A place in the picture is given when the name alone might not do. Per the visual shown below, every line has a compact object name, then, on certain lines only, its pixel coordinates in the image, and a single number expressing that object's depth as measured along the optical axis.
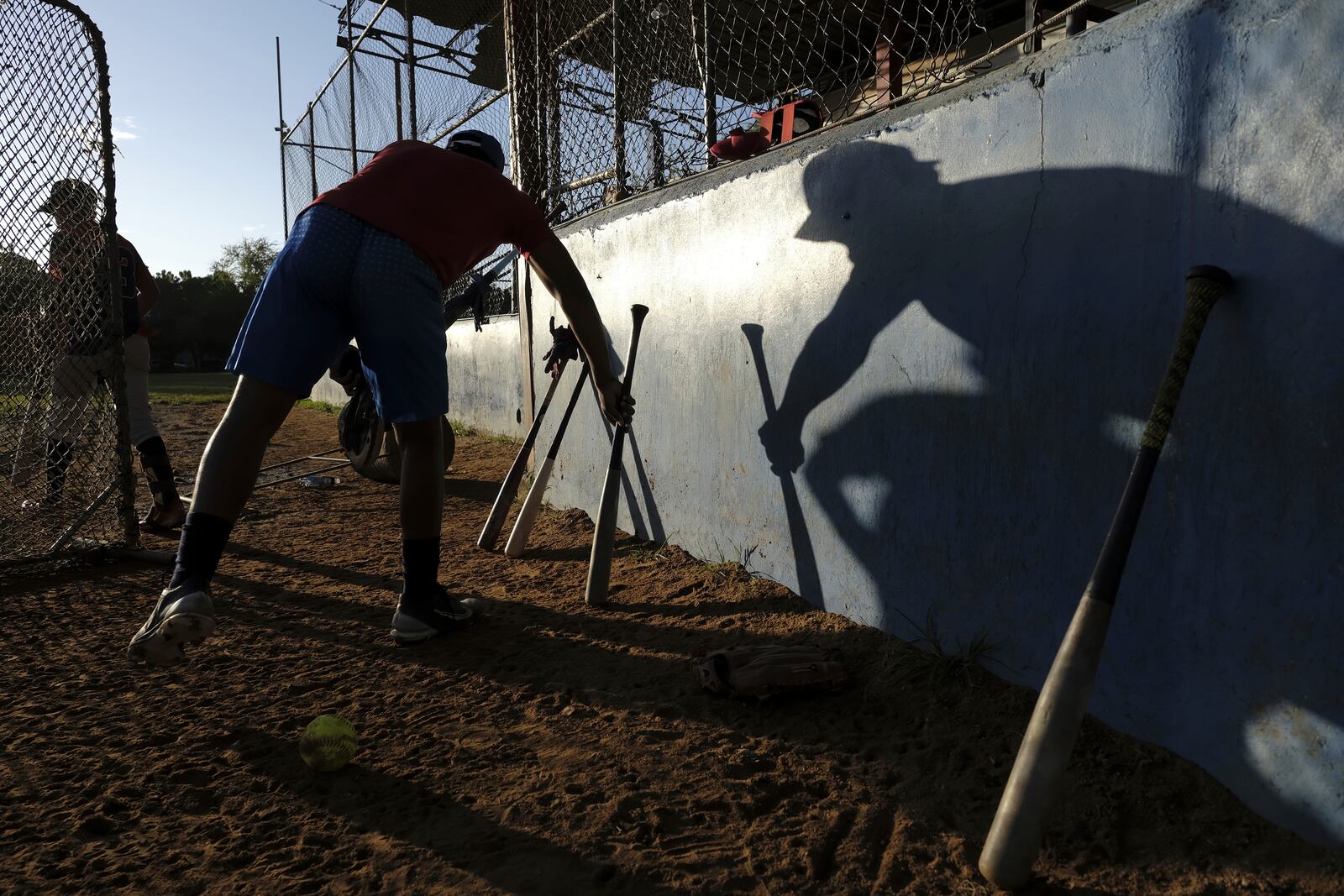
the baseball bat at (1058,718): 1.31
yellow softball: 1.75
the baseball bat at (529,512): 3.48
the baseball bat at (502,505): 3.58
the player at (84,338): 3.46
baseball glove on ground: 1.98
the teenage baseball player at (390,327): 2.10
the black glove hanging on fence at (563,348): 3.92
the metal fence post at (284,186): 14.29
